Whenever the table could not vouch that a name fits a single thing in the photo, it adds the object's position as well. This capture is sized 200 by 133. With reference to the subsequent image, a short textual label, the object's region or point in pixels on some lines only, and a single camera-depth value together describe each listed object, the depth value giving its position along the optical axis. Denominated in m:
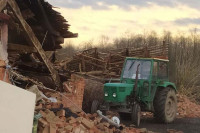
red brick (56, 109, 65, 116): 8.25
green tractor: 12.63
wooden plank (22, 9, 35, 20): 9.99
